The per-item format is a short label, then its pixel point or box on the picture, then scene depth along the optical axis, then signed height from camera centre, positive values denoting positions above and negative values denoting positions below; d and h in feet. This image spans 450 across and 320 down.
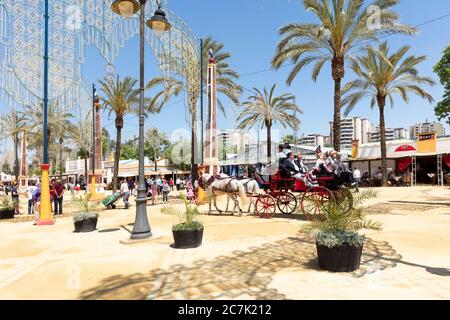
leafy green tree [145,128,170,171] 196.30 +19.30
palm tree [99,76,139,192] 89.76 +19.24
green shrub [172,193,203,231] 23.56 -4.03
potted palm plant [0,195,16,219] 47.32 -5.81
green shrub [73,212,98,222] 32.78 -4.78
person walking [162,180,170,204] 66.49 -4.42
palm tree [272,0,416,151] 55.72 +24.23
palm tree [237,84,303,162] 109.29 +19.26
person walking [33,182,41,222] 46.73 -3.58
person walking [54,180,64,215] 49.77 -3.98
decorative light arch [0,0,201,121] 38.52 +16.02
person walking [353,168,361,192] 76.88 -1.57
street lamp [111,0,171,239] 27.32 +8.26
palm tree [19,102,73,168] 119.65 +17.06
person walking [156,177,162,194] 82.23 -3.46
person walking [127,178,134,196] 94.68 -4.77
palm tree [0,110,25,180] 104.33 +13.93
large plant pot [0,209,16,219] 47.24 -6.51
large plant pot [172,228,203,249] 23.40 -5.09
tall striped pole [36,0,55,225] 37.65 -0.35
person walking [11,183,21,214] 51.79 -4.40
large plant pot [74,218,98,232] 32.94 -5.72
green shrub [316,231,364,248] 16.37 -3.61
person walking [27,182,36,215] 53.61 -5.11
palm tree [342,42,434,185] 82.32 +23.00
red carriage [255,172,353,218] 31.98 -2.15
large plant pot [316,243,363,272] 16.46 -4.58
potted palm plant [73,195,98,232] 32.86 -5.27
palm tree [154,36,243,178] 79.05 +24.16
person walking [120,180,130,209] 57.05 -4.29
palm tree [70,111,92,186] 73.37 +9.53
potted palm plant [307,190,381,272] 16.46 -3.55
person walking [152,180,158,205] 63.79 -5.00
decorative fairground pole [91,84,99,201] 73.06 +6.88
